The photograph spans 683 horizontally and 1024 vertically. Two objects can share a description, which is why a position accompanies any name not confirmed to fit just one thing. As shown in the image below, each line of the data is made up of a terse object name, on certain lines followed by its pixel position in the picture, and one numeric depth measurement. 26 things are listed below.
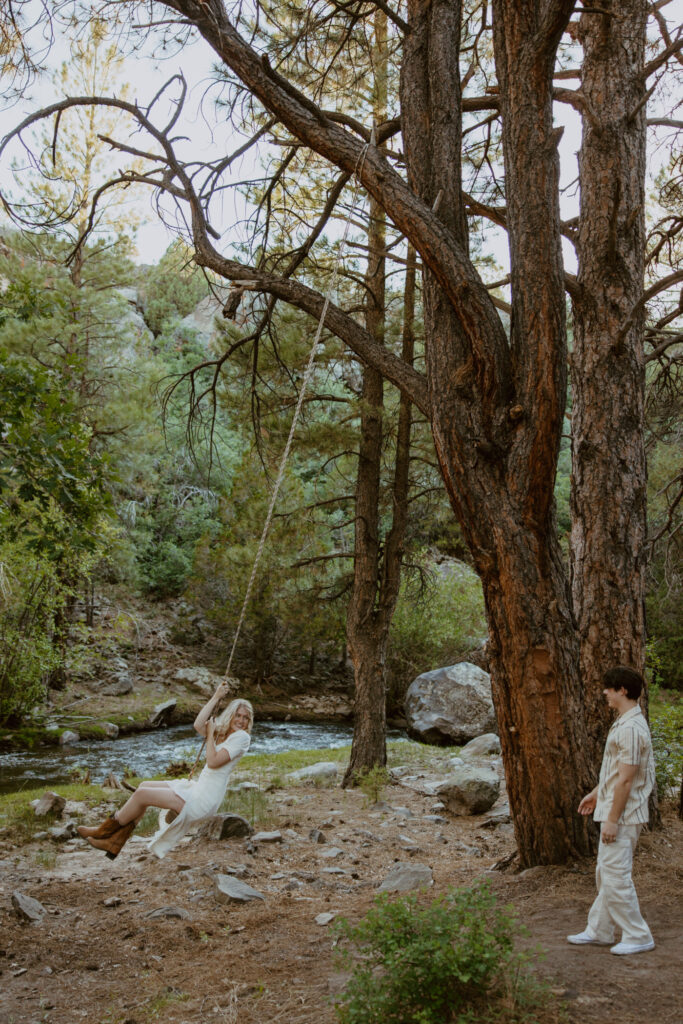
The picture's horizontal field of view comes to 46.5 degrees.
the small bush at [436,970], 2.92
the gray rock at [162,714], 16.16
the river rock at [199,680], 19.27
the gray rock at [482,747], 12.34
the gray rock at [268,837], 6.93
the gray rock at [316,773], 10.01
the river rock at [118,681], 17.84
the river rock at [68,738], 13.98
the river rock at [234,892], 5.35
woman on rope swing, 4.81
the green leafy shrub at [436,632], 18.80
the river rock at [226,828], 6.99
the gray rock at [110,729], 14.95
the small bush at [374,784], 8.49
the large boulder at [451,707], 15.46
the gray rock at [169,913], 5.07
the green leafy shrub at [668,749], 6.65
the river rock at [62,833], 7.36
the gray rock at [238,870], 5.98
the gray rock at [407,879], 5.25
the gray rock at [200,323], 30.23
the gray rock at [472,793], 8.22
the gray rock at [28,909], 5.04
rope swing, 4.71
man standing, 3.67
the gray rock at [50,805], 8.09
